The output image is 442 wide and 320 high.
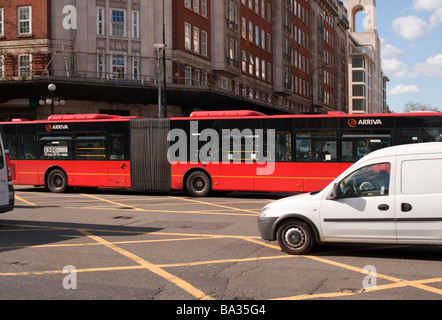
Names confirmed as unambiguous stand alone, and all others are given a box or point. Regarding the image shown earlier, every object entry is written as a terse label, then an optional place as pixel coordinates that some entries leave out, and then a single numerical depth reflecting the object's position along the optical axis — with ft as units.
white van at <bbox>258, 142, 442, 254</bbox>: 24.25
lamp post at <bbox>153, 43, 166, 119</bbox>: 97.97
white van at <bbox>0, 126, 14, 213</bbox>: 36.11
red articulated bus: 56.90
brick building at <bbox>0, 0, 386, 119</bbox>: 117.19
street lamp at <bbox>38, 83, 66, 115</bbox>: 92.28
